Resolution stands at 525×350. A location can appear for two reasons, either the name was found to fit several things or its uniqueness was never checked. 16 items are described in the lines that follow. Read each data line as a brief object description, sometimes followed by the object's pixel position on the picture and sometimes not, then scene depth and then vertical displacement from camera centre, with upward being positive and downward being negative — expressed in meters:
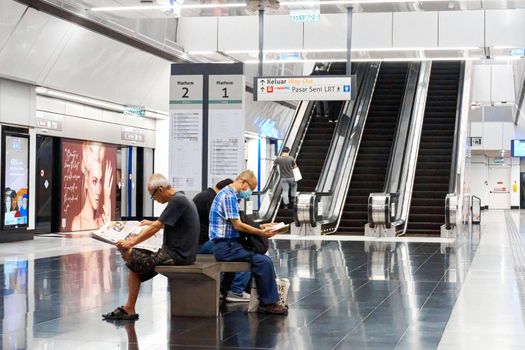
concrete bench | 7.50 -1.03
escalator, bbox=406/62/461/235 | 19.77 +0.69
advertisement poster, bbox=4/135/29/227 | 16.59 -0.06
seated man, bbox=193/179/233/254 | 8.26 -0.27
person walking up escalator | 19.45 +0.07
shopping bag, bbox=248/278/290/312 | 7.71 -1.08
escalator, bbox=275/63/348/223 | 21.91 +0.80
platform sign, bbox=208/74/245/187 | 9.72 +0.63
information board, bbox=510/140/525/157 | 40.00 +1.49
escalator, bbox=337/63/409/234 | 20.11 +0.87
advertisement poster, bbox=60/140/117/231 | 20.09 -0.17
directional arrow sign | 16.56 +1.81
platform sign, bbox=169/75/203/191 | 9.87 +0.56
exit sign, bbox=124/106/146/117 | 21.06 +1.69
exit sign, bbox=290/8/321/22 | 14.44 +2.86
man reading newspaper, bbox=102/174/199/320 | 7.09 -0.55
